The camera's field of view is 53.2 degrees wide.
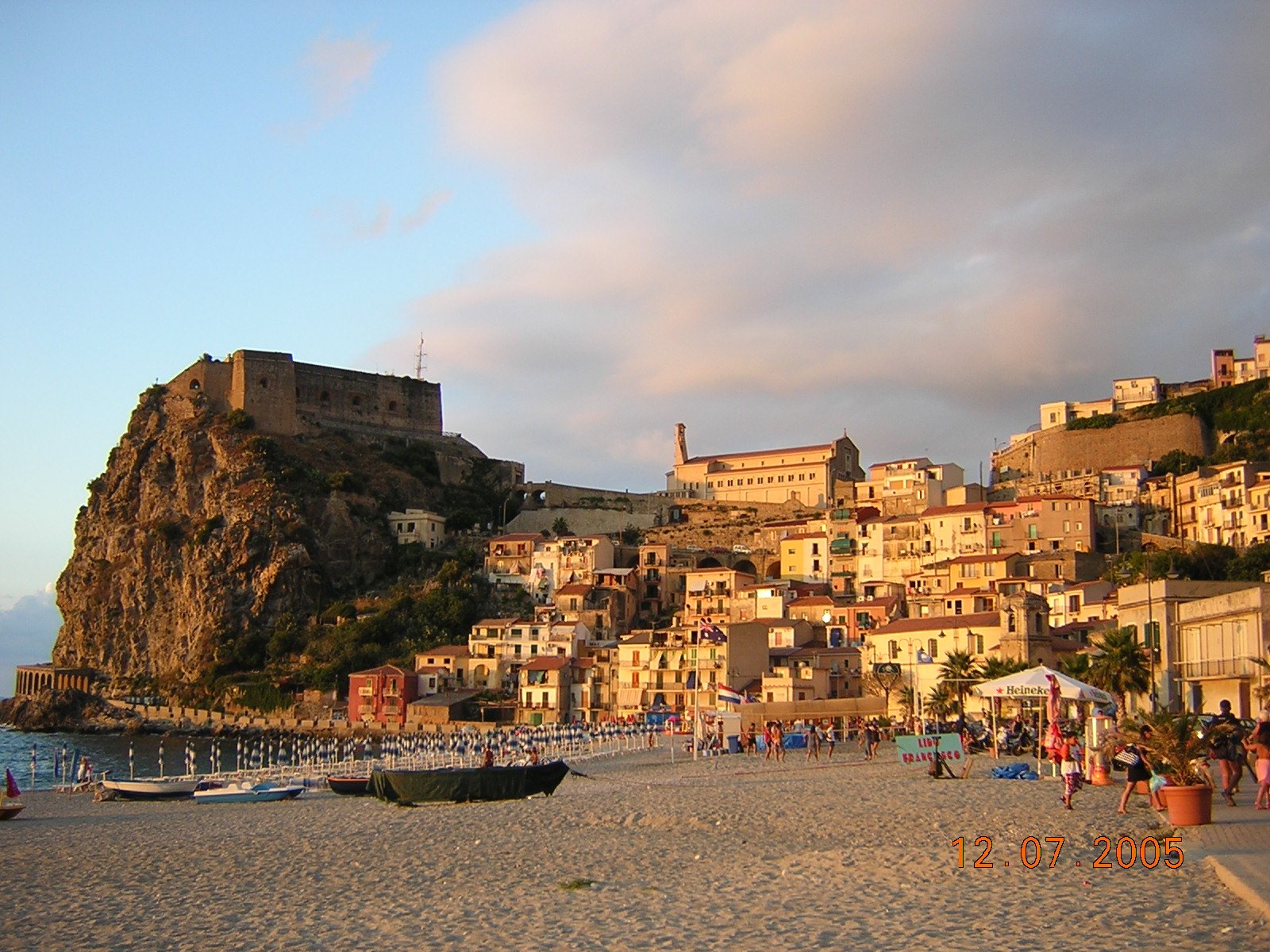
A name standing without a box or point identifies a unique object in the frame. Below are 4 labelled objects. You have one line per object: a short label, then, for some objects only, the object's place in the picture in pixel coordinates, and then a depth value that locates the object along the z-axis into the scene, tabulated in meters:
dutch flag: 50.28
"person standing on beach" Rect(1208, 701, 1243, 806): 17.47
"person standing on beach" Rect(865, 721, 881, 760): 38.19
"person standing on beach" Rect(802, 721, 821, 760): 39.81
